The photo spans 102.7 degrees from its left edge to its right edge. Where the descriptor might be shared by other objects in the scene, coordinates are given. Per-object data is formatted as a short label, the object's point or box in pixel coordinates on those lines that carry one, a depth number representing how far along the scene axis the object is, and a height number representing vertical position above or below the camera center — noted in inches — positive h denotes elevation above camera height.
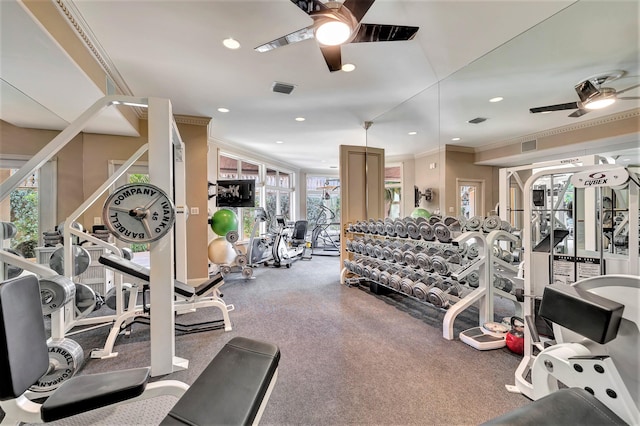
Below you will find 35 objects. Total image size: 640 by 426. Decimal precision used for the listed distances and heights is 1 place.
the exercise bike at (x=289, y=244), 229.8 -32.1
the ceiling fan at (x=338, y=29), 66.1 +51.9
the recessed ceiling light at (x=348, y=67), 112.4 +64.2
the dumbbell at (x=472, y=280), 115.4 -31.5
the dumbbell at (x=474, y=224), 111.8 -6.0
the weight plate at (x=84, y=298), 95.2 -32.4
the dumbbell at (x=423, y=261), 114.1 -22.8
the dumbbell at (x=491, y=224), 106.5 -5.7
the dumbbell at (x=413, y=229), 122.3 -8.8
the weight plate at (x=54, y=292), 67.5 -21.3
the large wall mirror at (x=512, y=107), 86.7 +52.6
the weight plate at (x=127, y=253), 125.4 -20.2
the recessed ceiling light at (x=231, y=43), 94.4 +63.5
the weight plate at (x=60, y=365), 65.2 -39.3
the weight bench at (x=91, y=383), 34.5 -27.4
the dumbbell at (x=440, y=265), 108.6 -23.5
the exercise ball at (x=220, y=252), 176.6 -27.6
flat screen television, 180.1 +13.3
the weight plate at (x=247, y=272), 187.5 -44.1
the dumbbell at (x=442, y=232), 107.9 -9.3
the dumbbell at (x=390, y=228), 138.1 -9.5
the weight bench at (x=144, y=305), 85.3 -39.2
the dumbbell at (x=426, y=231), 114.3 -9.3
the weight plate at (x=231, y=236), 173.2 -16.6
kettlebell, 88.0 -44.7
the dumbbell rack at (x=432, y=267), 102.9 -26.5
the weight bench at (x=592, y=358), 38.2 -26.6
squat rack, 75.2 -12.6
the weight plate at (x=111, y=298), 113.7 -38.5
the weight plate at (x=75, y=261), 102.2 -19.5
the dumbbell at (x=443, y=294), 106.7 -35.3
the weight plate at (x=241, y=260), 186.0 -35.3
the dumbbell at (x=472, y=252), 124.1 -20.2
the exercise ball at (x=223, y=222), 173.9 -6.9
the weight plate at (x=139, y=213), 71.7 -0.2
